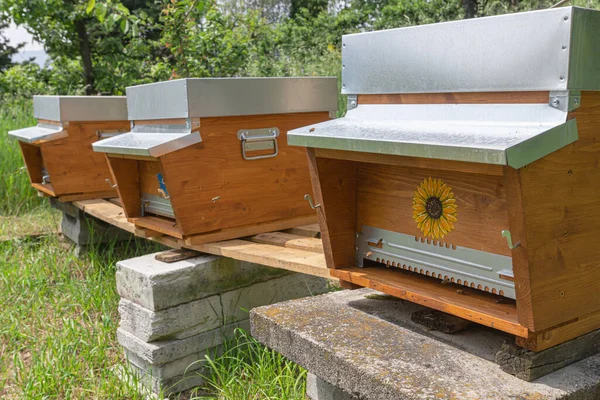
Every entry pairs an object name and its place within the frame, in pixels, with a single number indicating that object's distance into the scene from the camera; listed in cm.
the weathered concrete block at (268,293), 293
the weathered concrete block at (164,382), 272
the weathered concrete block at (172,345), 265
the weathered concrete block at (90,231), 427
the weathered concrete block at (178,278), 264
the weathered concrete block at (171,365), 271
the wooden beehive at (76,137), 389
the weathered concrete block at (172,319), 267
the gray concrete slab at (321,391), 189
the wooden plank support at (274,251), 223
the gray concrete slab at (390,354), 140
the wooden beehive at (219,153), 257
